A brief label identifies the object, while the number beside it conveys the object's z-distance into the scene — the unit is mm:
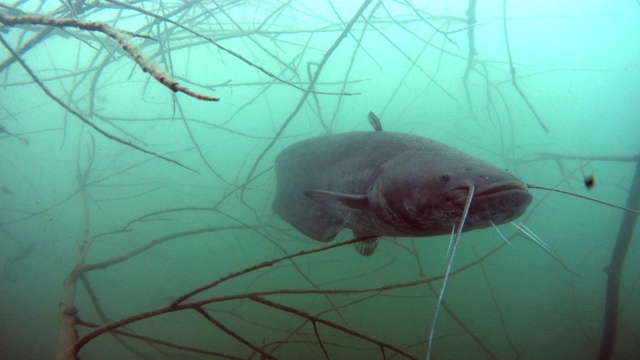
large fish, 664
